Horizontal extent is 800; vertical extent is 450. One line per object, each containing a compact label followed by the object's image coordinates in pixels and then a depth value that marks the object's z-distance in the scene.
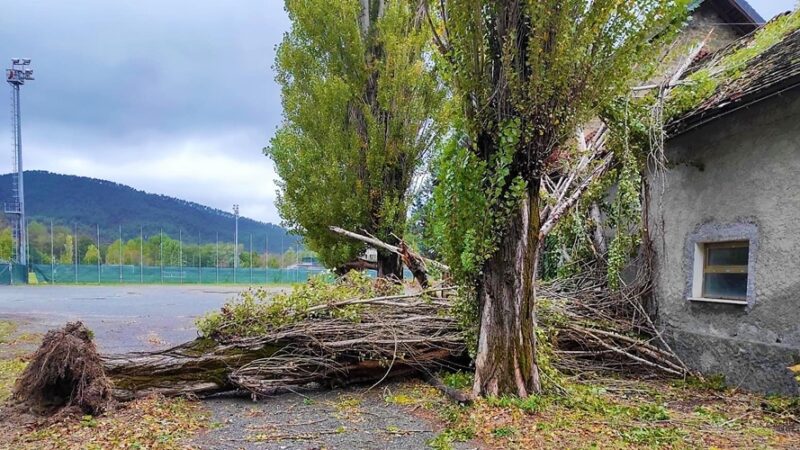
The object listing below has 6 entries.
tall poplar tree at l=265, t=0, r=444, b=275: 10.12
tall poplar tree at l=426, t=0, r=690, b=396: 5.27
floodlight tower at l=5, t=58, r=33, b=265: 37.12
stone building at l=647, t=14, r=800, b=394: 5.70
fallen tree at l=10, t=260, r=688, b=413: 5.38
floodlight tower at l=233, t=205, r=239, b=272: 47.44
